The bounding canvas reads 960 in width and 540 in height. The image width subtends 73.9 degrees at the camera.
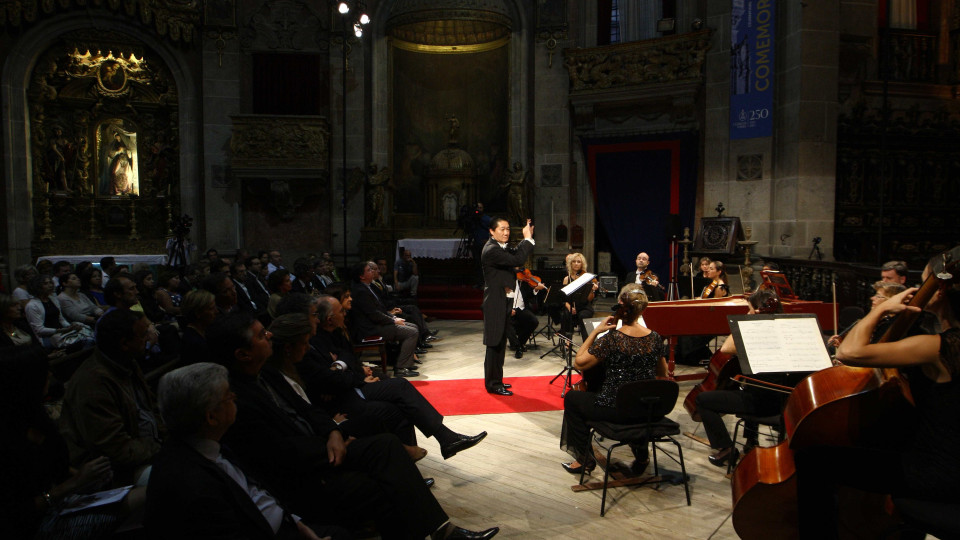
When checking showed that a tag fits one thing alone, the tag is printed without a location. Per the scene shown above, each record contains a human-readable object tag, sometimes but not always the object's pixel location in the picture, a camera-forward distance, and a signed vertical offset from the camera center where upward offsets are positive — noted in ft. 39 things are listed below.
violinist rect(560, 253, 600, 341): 25.55 -2.74
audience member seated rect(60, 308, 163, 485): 9.34 -2.54
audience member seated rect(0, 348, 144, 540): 7.29 -2.77
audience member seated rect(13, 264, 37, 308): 21.30 -1.29
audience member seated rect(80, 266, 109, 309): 23.02 -1.64
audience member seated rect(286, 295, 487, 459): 12.55 -3.25
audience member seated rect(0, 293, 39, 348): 13.33 -1.66
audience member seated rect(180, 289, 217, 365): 12.77 -1.55
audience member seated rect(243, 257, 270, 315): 25.26 -2.24
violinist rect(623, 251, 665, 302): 25.12 -1.69
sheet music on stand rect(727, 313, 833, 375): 12.18 -2.05
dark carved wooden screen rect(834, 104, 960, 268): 35.63 +2.99
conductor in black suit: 19.61 -1.41
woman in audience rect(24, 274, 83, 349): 18.52 -2.35
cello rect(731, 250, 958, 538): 8.05 -2.37
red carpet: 19.00 -5.05
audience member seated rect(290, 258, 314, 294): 26.02 -1.65
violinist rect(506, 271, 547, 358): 25.89 -3.52
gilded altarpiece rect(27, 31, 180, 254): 41.42 +6.23
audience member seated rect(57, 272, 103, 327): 20.47 -2.22
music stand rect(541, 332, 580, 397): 19.21 -4.56
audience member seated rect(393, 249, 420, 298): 35.08 -2.26
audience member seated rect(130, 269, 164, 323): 21.21 -2.01
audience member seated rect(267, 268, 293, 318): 20.88 -1.50
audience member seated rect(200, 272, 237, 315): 15.71 -1.28
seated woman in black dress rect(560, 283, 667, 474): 12.64 -2.42
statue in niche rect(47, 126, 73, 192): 41.86 +5.08
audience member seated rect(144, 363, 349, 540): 6.24 -2.43
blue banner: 34.58 +9.36
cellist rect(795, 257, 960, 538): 7.03 -2.37
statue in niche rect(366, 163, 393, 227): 43.21 +2.93
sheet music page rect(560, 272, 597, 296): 21.61 -1.59
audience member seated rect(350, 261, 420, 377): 22.20 -2.99
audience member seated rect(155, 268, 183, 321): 20.89 -1.95
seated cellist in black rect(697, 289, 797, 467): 12.90 -3.47
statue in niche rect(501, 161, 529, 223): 42.01 +2.98
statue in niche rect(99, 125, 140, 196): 43.57 +5.07
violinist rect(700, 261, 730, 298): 21.68 -1.53
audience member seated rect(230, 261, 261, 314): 23.21 -1.99
